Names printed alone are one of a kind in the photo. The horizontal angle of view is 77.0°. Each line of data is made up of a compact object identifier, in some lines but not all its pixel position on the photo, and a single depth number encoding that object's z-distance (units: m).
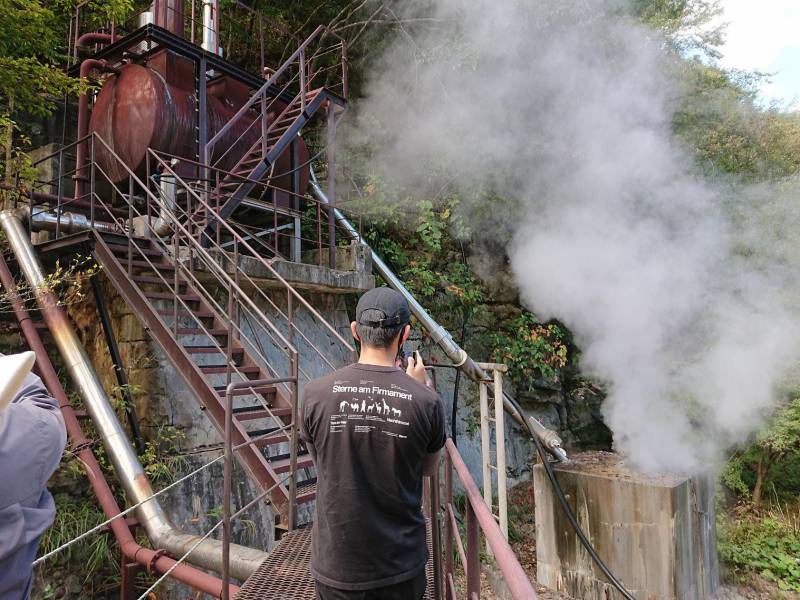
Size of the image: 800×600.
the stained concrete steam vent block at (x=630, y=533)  6.70
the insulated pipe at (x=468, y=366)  8.12
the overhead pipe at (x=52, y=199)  6.38
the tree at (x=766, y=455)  9.77
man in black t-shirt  1.67
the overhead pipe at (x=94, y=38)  8.87
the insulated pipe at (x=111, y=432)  3.46
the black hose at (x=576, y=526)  6.83
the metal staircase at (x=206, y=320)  3.98
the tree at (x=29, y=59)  5.36
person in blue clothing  1.32
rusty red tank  7.38
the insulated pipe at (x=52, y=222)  6.22
